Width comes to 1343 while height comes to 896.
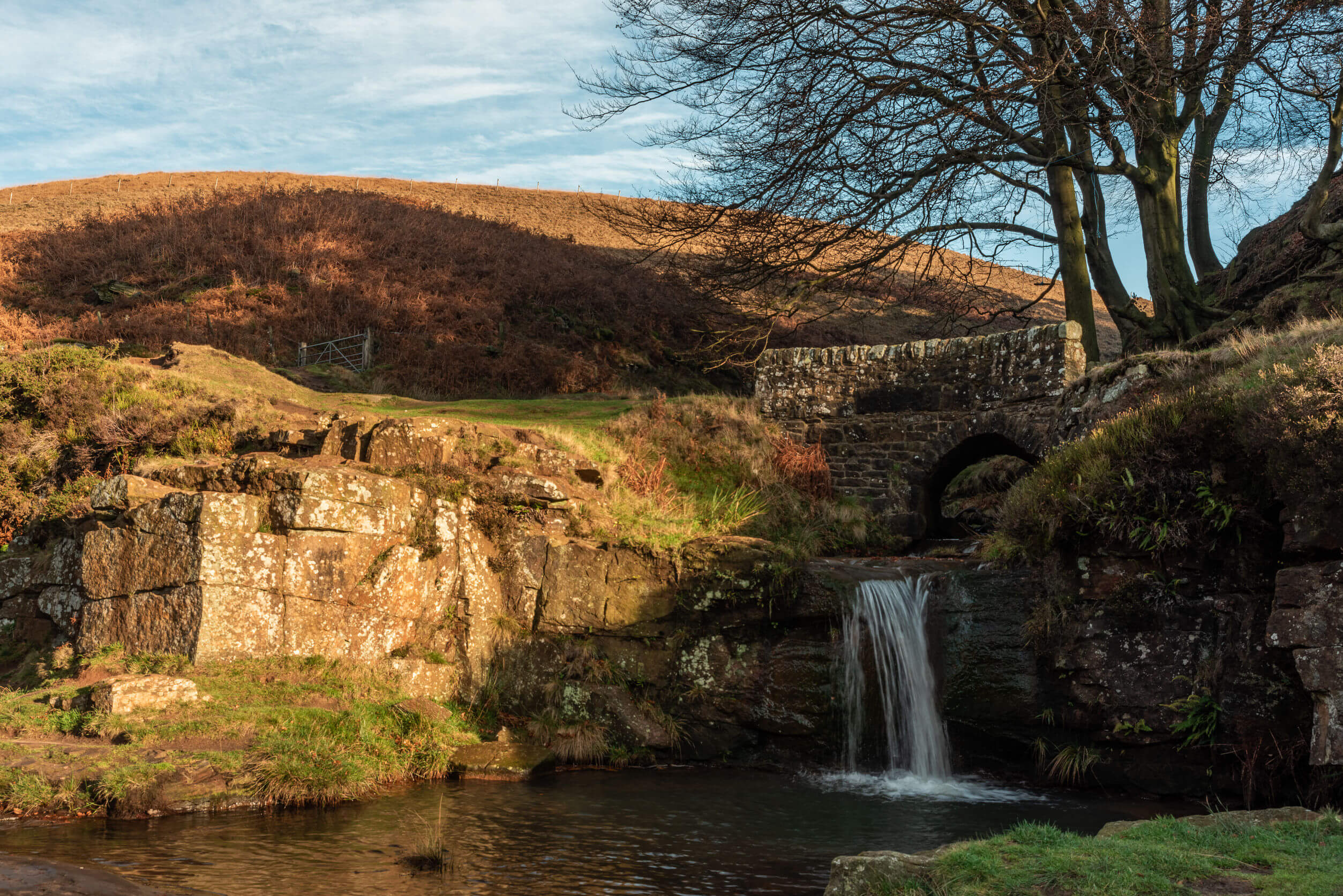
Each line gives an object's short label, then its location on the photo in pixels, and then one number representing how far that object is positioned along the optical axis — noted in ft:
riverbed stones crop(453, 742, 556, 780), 30.96
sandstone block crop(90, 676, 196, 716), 27.73
